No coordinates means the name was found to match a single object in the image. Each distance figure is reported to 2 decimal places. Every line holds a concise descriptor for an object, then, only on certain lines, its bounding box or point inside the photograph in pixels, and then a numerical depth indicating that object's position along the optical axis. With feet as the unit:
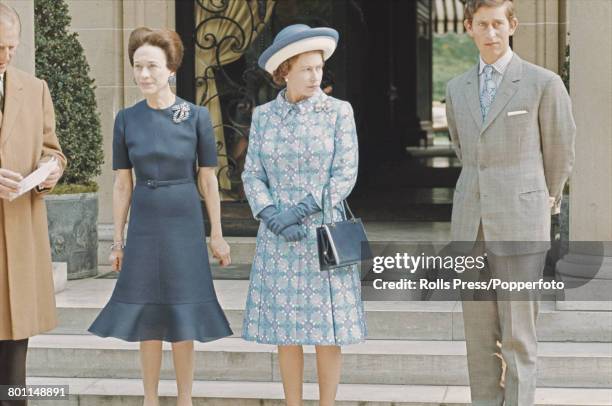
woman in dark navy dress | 43.04
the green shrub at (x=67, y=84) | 62.23
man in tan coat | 40.42
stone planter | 63.26
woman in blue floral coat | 41.88
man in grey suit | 40.42
